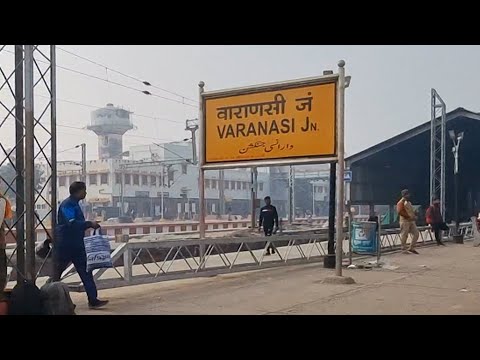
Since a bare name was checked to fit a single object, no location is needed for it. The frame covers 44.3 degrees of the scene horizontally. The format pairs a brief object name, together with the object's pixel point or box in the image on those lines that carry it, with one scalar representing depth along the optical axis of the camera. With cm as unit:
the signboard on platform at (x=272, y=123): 1057
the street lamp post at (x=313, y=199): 7012
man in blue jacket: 757
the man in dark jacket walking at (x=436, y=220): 1939
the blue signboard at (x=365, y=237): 1268
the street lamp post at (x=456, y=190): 2104
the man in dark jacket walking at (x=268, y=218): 1561
